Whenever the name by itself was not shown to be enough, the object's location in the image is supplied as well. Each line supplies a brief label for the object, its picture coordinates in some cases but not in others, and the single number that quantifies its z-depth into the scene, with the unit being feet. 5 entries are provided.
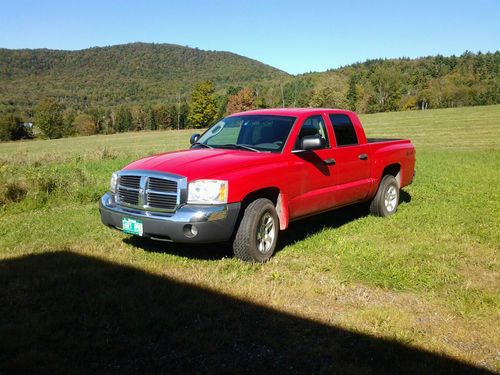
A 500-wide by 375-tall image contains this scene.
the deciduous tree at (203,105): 282.77
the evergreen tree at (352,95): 277.13
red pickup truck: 16.21
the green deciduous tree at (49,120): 299.17
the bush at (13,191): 28.30
